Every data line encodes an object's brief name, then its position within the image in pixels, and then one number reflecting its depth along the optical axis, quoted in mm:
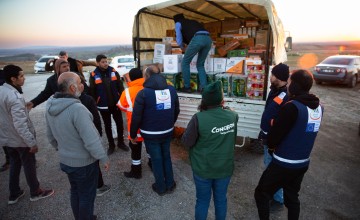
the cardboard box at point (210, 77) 5363
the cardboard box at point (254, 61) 4777
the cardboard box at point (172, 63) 5477
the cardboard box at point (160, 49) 6203
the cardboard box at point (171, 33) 6777
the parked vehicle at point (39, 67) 21625
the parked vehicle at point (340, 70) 12953
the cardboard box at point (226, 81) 5144
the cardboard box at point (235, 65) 5303
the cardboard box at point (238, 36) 6295
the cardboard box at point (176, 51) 6207
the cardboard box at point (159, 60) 6290
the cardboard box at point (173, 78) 5480
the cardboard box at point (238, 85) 5021
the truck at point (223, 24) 4555
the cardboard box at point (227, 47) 5812
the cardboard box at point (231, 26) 6832
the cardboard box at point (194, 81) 5516
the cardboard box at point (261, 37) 6117
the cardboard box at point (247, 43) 6061
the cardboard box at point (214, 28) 7137
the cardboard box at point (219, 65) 5555
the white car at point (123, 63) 15422
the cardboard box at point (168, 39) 6497
